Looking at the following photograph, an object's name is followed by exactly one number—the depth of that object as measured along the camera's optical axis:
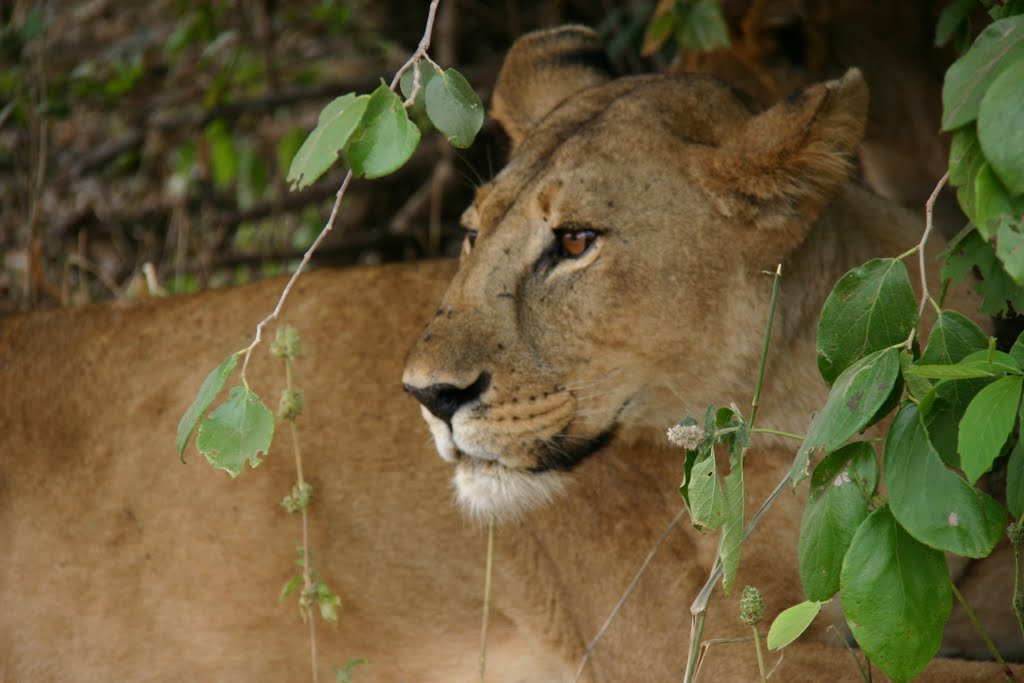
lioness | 5.50
